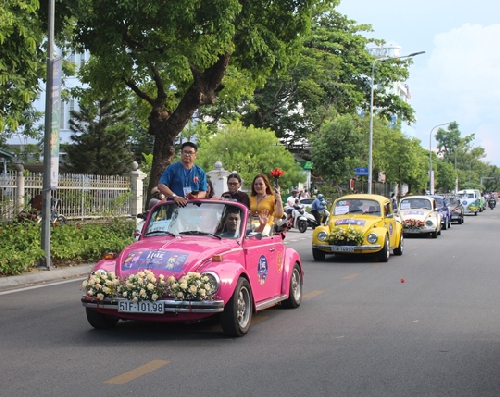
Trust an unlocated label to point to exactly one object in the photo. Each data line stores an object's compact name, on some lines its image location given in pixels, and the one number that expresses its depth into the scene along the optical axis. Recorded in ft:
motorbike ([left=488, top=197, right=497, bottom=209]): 279.69
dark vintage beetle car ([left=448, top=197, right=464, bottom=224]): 143.33
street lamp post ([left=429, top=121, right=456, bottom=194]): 266.71
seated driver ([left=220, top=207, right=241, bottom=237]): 29.30
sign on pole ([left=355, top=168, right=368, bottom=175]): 150.20
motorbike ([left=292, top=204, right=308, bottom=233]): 109.19
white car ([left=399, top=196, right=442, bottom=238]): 94.68
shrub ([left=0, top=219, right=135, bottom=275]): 45.11
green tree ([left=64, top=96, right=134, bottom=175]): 132.05
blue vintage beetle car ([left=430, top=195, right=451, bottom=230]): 119.65
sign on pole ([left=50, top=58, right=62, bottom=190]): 50.24
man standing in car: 34.32
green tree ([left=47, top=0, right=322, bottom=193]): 65.21
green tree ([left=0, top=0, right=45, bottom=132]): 42.25
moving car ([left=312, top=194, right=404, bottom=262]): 58.65
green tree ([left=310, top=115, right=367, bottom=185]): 159.74
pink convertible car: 25.36
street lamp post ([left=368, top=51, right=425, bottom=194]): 151.33
